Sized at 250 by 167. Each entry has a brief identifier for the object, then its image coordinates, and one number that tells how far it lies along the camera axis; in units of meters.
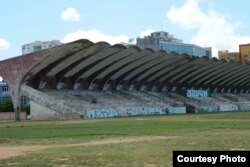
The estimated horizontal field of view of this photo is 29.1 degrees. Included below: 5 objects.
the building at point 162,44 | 180.62
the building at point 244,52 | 168.85
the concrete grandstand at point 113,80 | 82.12
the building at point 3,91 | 178.75
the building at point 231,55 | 183.18
